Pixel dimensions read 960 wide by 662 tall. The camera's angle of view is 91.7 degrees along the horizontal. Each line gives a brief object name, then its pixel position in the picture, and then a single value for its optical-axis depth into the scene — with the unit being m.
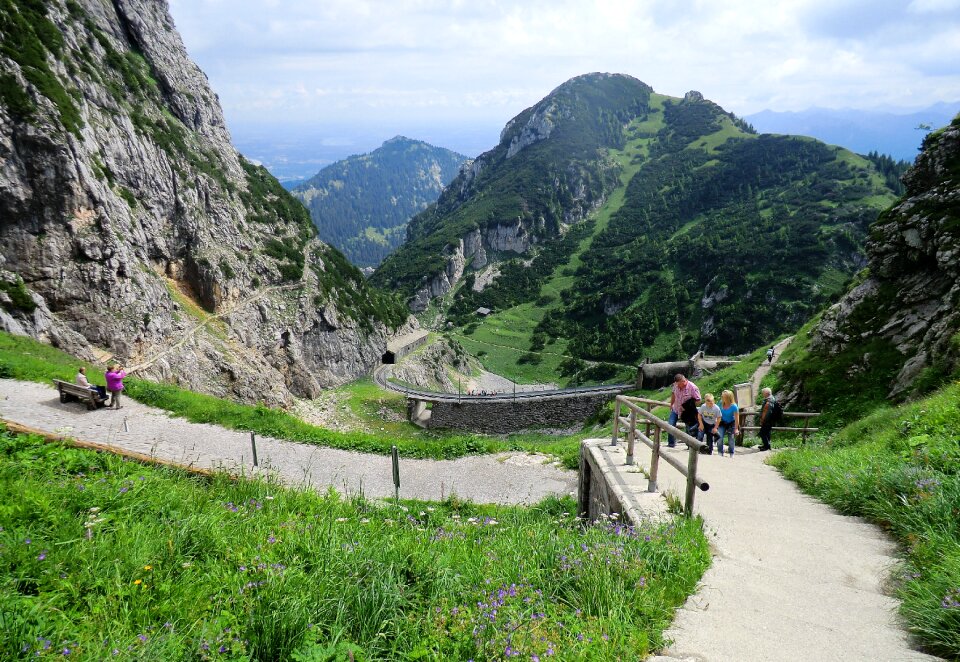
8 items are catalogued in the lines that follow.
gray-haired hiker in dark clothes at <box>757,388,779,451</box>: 12.96
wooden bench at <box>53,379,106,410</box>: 15.45
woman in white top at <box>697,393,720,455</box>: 11.83
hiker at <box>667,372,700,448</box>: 11.64
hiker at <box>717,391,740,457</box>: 12.11
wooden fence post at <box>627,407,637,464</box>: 8.35
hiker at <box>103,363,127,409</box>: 15.74
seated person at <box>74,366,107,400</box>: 15.66
